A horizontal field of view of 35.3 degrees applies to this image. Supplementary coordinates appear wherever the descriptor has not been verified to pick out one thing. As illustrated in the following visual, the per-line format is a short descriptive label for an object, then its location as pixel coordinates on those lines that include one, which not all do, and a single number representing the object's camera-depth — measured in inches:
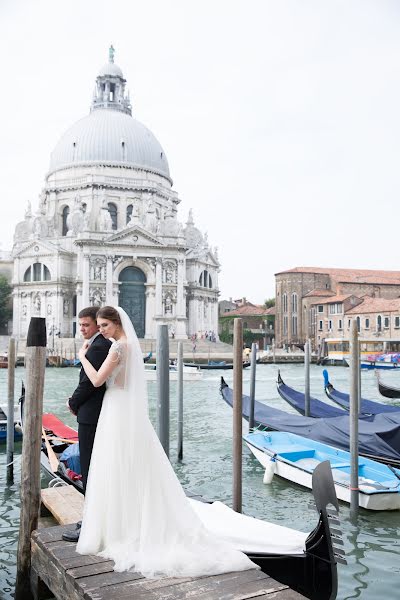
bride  123.8
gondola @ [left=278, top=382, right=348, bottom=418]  437.1
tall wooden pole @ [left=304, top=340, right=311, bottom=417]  430.9
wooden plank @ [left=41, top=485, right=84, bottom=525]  161.9
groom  131.9
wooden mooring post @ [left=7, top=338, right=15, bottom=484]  284.5
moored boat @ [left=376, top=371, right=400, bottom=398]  628.3
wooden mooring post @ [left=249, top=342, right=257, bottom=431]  365.4
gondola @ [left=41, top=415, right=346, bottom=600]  130.1
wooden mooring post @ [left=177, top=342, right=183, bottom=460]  336.8
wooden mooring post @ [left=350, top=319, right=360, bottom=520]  230.7
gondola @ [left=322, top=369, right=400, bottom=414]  435.5
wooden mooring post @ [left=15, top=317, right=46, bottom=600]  153.9
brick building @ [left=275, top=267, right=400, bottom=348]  1780.3
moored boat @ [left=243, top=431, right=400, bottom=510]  231.9
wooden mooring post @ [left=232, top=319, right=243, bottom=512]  202.9
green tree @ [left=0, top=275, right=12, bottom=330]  1577.3
